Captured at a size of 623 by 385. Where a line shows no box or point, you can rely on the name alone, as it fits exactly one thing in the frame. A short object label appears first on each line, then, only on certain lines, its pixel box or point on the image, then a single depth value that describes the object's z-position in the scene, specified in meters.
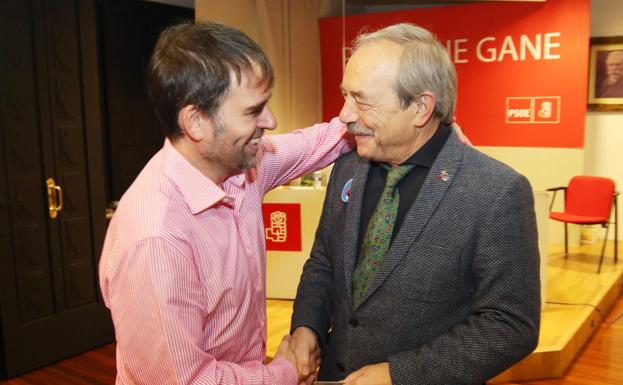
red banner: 5.39
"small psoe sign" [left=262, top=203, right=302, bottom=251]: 4.55
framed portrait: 6.37
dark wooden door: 3.72
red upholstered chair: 5.58
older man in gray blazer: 1.41
